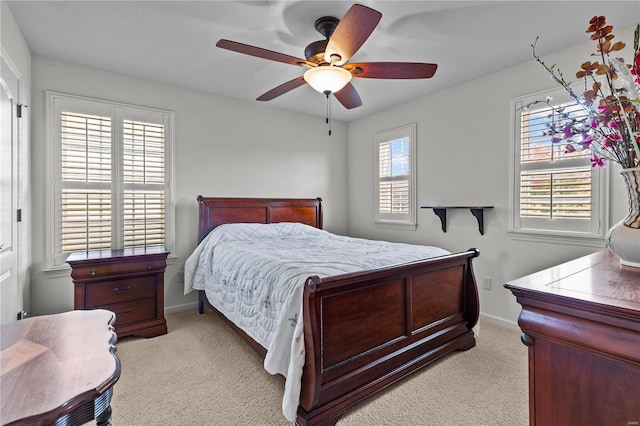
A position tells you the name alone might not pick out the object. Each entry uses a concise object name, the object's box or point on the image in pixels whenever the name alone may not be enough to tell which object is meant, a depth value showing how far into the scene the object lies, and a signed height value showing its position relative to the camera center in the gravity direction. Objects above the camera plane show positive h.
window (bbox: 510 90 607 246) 2.64 +0.24
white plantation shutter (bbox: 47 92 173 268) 3.05 +0.36
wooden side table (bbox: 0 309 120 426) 0.82 -0.49
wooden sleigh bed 1.74 -0.78
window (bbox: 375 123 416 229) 4.14 +0.48
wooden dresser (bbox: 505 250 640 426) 0.74 -0.34
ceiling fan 1.90 +1.03
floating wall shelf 3.32 -0.01
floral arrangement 0.90 +0.31
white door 2.14 +0.12
